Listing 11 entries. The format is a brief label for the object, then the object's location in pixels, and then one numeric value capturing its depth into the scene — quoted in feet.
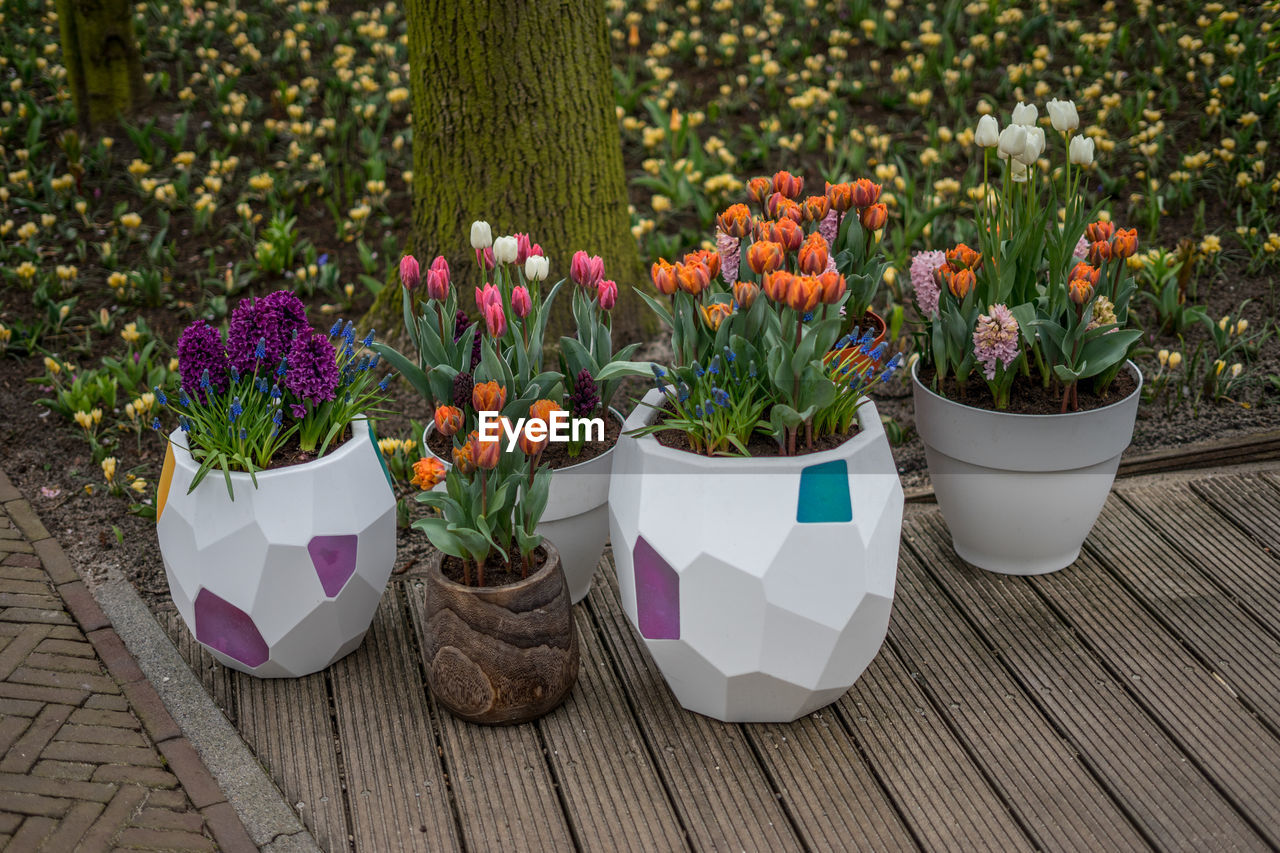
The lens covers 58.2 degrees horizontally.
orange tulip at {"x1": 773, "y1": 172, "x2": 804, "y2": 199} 8.09
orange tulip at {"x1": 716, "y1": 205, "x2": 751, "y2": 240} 7.68
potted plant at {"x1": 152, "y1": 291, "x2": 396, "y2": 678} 7.47
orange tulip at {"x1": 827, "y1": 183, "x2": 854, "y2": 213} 8.52
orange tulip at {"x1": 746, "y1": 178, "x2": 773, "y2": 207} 8.21
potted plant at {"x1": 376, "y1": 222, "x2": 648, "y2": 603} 7.86
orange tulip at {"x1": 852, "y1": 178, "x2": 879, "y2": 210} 8.32
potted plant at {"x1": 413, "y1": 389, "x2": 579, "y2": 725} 7.18
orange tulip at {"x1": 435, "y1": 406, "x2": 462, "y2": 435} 7.05
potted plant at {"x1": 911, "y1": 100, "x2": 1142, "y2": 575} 8.20
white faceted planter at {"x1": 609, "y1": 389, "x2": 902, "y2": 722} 6.89
